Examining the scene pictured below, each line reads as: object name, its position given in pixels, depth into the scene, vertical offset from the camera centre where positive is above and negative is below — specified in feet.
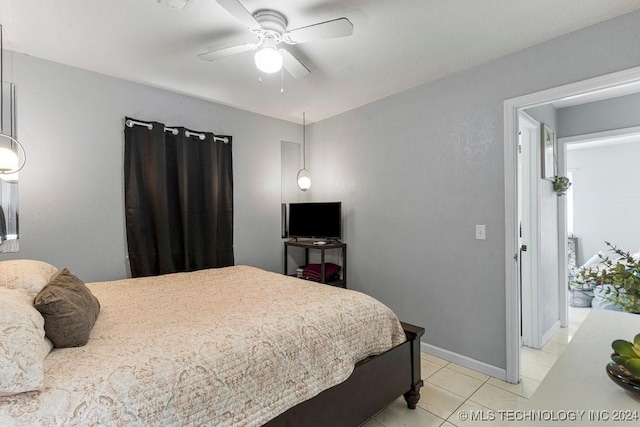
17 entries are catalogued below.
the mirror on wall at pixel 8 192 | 7.60 +0.60
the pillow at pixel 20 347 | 3.07 -1.40
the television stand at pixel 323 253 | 11.37 -1.50
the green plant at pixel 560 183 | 10.84 +0.94
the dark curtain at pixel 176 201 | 9.40 +0.46
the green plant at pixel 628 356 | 2.87 -1.40
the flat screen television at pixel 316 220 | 11.91 -0.27
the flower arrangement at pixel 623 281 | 3.04 -0.70
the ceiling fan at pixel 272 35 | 5.64 +3.47
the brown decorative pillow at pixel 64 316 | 4.14 -1.35
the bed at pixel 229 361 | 3.38 -1.90
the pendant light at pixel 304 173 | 13.11 +1.73
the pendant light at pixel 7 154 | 6.71 +1.37
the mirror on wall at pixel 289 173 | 13.39 +1.77
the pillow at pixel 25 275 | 5.00 -0.99
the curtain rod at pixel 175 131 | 9.33 +2.73
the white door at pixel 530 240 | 9.80 -0.92
